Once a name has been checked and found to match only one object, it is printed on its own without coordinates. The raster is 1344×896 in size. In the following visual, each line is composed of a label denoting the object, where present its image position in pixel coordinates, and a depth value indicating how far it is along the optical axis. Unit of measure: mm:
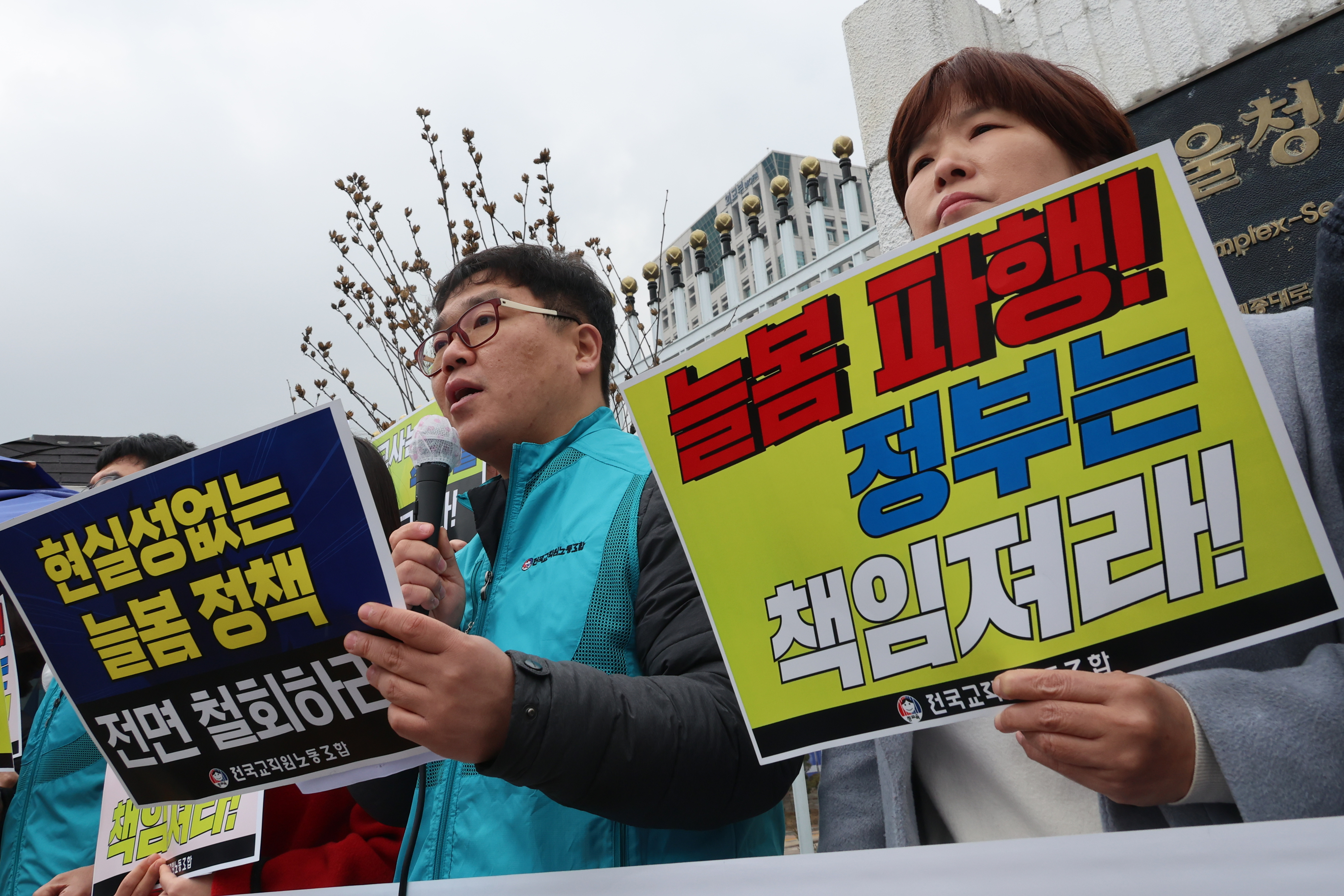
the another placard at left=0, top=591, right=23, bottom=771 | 1718
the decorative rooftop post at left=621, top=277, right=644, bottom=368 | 4129
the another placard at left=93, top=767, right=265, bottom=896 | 1546
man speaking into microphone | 952
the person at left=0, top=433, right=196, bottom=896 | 1944
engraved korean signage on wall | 2352
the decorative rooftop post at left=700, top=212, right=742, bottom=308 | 4094
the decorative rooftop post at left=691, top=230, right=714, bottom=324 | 4086
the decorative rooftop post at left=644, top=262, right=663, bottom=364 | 3947
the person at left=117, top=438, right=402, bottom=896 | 1535
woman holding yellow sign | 735
